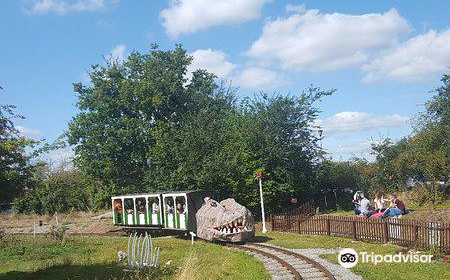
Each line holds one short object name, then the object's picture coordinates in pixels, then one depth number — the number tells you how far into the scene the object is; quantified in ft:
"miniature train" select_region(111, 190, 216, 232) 74.02
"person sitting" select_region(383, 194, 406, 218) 67.51
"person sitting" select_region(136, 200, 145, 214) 86.81
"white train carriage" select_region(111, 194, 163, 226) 82.68
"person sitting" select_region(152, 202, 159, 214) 82.47
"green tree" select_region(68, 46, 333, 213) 96.22
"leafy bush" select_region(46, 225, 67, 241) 78.12
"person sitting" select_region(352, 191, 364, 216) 77.49
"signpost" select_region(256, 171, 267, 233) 80.61
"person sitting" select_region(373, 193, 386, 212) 75.77
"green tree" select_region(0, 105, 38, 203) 52.80
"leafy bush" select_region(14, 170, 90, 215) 149.65
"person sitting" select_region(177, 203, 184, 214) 76.27
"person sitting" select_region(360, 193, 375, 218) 73.15
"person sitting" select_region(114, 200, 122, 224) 92.27
